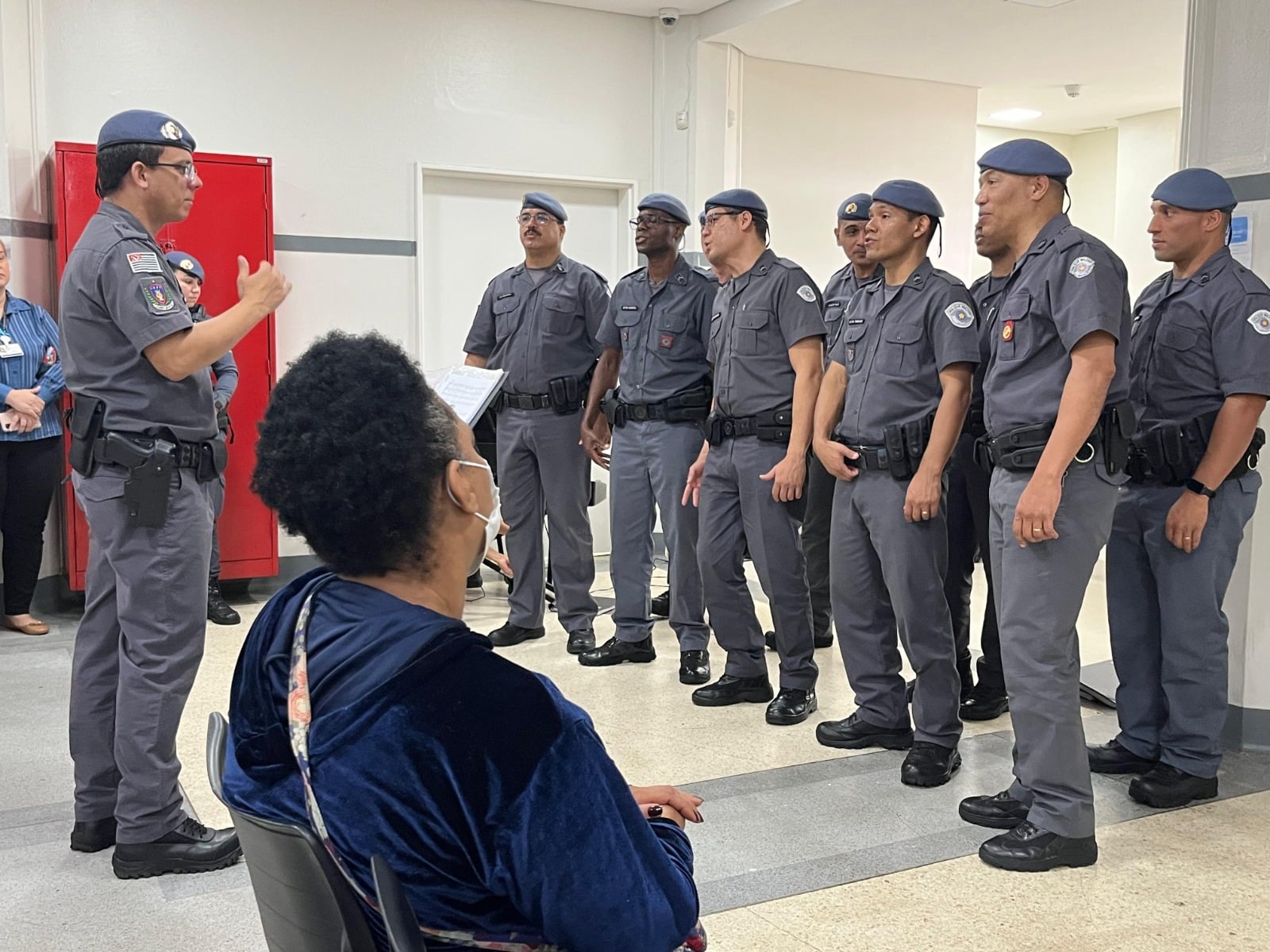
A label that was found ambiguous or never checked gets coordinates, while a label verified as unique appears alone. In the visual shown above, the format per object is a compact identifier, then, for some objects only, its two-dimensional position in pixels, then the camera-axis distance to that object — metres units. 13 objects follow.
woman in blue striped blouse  4.64
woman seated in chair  1.05
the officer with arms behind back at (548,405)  4.61
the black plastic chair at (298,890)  1.01
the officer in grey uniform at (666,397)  4.23
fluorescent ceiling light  8.45
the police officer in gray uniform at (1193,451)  2.95
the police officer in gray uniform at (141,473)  2.45
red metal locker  4.88
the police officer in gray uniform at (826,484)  4.62
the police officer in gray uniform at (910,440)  3.11
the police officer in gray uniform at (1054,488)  2.55
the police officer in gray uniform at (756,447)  3.67
